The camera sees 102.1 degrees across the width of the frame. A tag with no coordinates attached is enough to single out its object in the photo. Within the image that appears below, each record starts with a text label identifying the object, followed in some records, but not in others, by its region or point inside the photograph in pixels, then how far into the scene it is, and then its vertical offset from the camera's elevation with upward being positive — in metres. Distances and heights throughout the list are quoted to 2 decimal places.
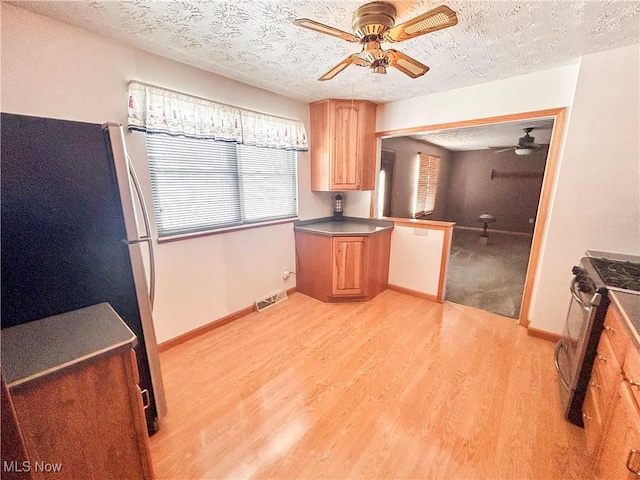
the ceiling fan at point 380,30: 1.21 +0.76
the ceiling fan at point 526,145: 4.40 +0.72
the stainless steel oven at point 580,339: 1.40 -0.87
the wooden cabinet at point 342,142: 3.08 +0.52
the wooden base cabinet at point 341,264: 2.97 -0.92
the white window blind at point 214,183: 2.12 +0.02
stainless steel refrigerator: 1.05 -0.18
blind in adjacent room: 5.62 +0.05
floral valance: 1.86 +0.55
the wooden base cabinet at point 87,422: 0.85 -0.85
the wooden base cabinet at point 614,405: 0.94 -0.91
